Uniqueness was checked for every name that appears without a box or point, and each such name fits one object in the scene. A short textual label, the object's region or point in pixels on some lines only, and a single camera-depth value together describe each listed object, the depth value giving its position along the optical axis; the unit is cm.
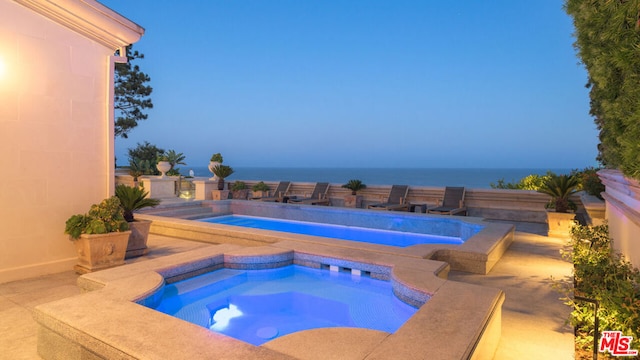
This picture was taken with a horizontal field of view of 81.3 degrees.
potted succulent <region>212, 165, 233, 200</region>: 1566
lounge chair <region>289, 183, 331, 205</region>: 1401
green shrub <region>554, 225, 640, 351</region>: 272
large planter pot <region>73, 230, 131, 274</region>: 566
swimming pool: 970
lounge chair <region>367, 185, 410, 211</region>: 1224
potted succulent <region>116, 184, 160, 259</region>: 662
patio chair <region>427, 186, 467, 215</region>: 1150
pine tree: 2869
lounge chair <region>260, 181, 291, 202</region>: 1511
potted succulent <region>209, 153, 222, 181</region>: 1632
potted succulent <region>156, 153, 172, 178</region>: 1666
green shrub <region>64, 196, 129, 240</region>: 575
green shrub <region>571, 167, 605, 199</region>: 978
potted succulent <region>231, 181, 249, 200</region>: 1559
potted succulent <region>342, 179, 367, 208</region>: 1406
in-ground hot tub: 275
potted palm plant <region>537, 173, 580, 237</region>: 862
